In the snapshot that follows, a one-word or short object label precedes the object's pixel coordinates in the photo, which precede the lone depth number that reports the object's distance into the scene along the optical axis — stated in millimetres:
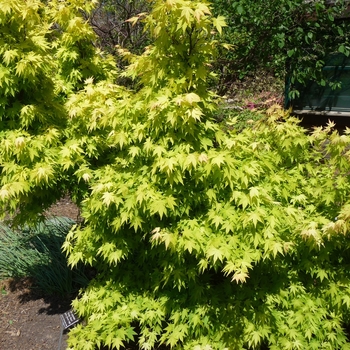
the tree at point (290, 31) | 7238
